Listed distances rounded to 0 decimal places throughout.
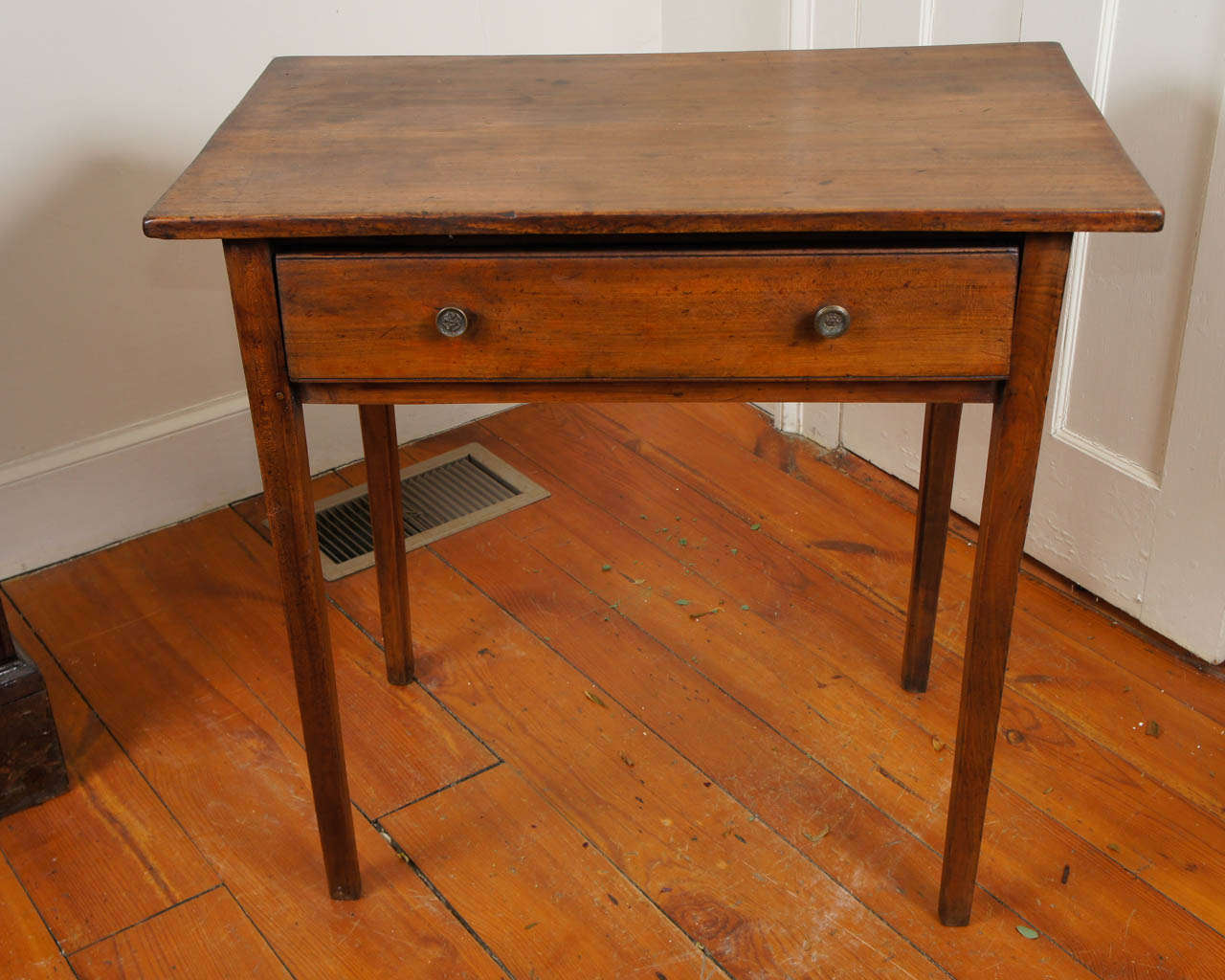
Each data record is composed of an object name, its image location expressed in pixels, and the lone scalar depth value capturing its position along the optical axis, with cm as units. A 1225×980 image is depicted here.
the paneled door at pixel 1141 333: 170
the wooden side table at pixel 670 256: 112
